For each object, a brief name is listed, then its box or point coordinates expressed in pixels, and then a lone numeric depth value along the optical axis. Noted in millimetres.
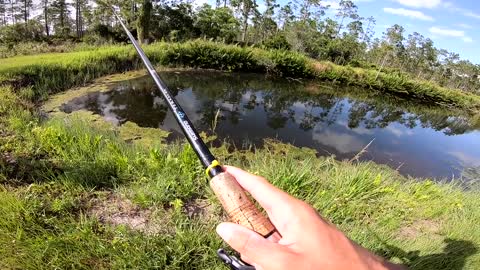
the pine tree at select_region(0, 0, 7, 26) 30028
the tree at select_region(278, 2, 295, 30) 32094
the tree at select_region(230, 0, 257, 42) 26750
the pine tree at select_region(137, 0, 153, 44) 15758
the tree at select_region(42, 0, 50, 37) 27031
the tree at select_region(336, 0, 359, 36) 32375
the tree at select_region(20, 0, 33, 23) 28969
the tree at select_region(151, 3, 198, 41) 20906
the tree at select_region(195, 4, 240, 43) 22234
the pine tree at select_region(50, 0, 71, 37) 27219
